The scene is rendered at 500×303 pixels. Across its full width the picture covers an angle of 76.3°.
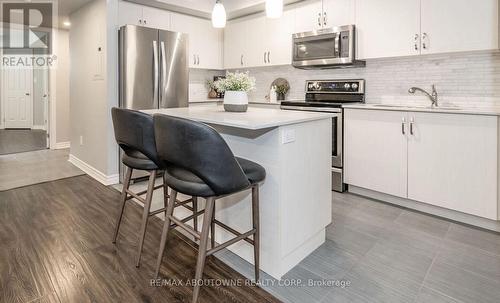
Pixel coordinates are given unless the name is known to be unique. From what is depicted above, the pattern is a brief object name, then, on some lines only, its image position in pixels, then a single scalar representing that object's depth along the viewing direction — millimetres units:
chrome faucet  3289
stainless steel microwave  3584
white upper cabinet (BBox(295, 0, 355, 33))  3621
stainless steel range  3605
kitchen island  1921
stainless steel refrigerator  3822
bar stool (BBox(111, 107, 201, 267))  2047
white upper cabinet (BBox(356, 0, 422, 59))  3125
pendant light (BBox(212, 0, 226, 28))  2501
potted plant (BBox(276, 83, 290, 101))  4770
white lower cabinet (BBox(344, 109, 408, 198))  3115
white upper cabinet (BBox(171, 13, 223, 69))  4707
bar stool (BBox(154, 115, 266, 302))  1526
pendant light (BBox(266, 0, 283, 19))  2203
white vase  2348
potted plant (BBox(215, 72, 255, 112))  2324
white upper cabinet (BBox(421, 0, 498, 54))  2680
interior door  8383
